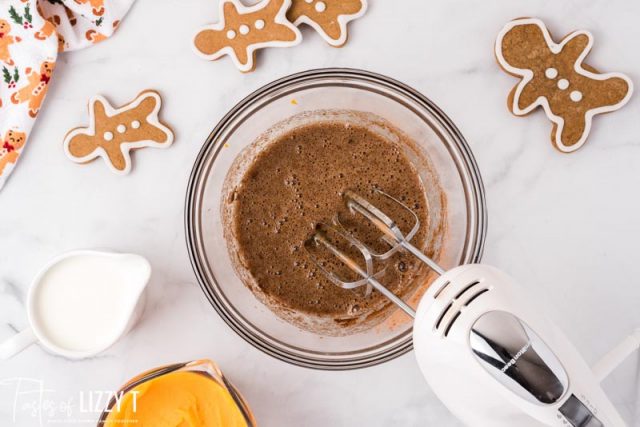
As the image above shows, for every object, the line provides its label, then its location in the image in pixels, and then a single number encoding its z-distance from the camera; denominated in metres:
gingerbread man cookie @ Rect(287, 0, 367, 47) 1.10
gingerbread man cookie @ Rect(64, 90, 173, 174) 1.12
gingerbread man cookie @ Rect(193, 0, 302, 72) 1.11
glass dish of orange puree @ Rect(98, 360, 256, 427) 1.04
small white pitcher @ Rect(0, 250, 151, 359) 1.03
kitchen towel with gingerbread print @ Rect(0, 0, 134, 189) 1.11
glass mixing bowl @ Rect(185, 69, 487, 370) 1.02
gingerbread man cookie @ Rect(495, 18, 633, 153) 1.09
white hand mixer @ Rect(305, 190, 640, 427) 0.71
